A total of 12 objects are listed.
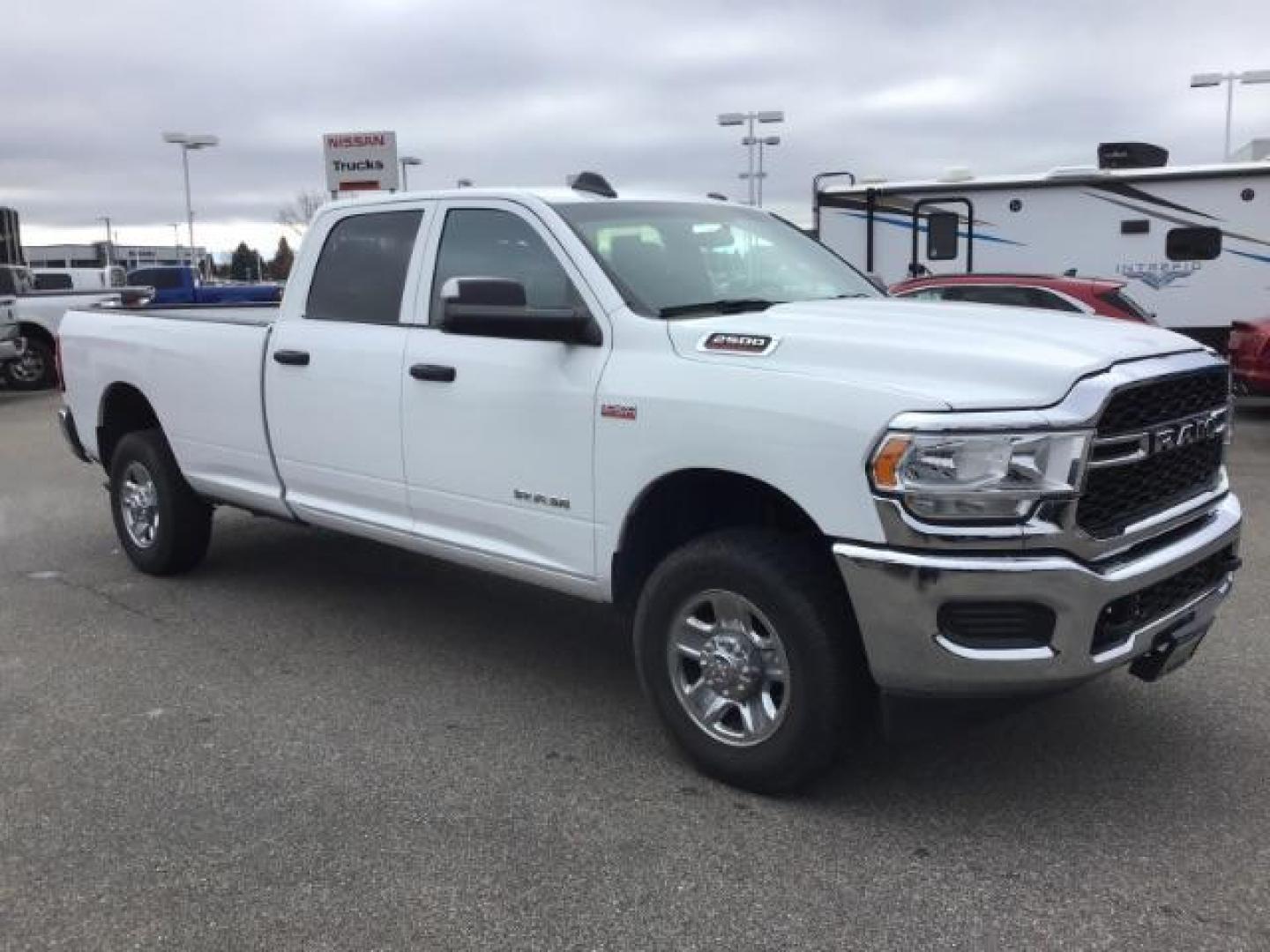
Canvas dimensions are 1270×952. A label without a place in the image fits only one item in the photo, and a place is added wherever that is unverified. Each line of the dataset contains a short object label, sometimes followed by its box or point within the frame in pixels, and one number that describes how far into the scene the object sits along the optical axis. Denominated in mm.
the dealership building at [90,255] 83875
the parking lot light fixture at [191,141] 32938
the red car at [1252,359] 11875
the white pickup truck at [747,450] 3232
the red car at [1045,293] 10258
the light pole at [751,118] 31953
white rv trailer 13828
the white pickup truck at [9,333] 16578
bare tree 48628
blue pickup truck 13563
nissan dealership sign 14508
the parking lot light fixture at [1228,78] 27266
